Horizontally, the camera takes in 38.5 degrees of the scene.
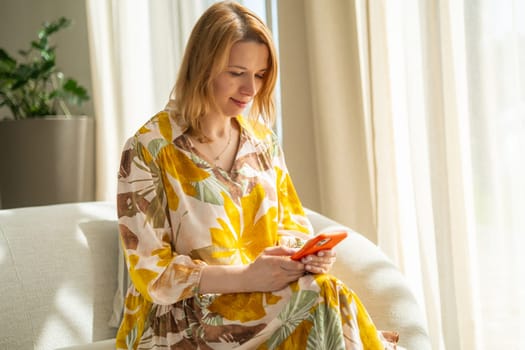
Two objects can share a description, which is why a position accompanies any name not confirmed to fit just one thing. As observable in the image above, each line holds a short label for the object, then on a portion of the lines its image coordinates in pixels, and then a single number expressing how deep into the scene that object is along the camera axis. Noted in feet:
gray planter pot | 13.32
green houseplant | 13.35
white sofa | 6.54
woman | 5.26
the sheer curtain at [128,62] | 13.41
